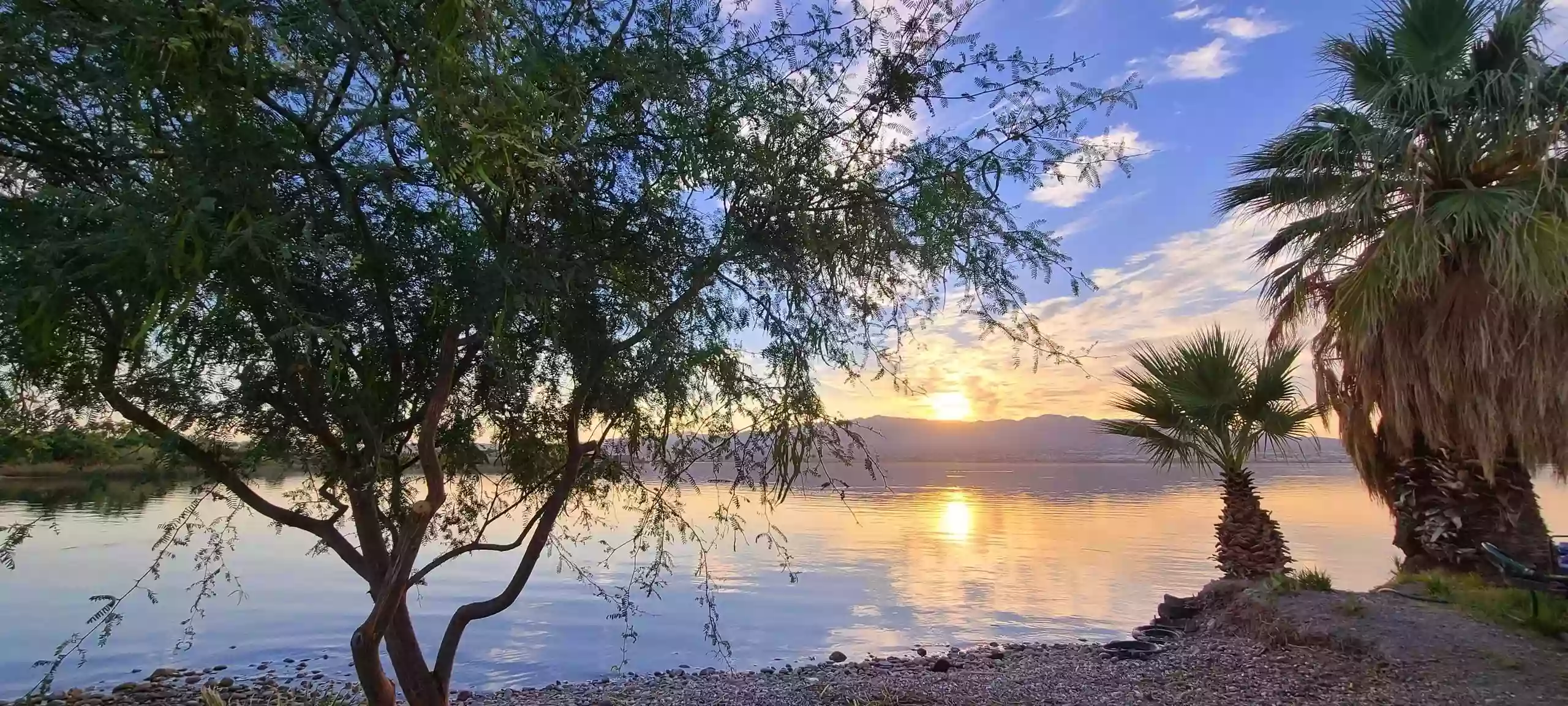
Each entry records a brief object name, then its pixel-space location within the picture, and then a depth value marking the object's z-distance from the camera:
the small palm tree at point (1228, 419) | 10.88
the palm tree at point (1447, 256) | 8.34
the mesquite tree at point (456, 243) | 2.81
